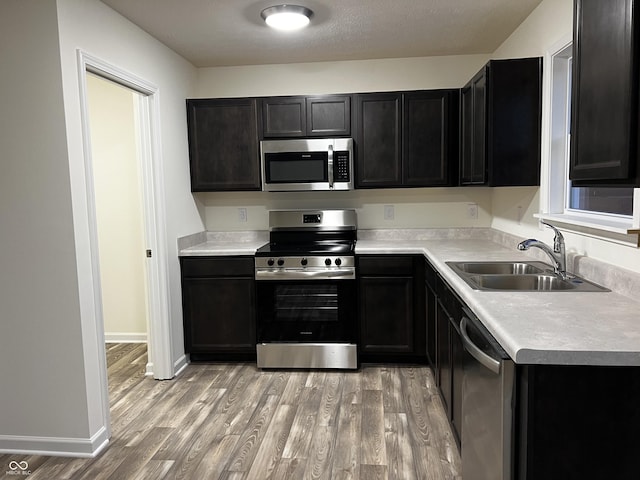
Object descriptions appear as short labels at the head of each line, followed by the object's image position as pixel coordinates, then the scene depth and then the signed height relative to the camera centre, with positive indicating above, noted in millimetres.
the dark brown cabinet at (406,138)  3541 +459
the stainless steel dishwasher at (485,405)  1349 -692
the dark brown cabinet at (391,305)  3340 -784
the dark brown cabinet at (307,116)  3613 +662
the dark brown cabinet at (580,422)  1260 -632
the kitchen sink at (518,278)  2065 -410
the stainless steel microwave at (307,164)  3564 +281
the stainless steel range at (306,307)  3340 -789
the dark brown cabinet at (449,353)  2133 -801
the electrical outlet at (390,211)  3947 -112
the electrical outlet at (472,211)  3883 -129
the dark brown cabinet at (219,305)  3479 -779
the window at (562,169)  2342 +138
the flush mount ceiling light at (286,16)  2621 +1067
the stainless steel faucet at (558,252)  2217 -283
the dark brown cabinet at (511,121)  2654 +426
